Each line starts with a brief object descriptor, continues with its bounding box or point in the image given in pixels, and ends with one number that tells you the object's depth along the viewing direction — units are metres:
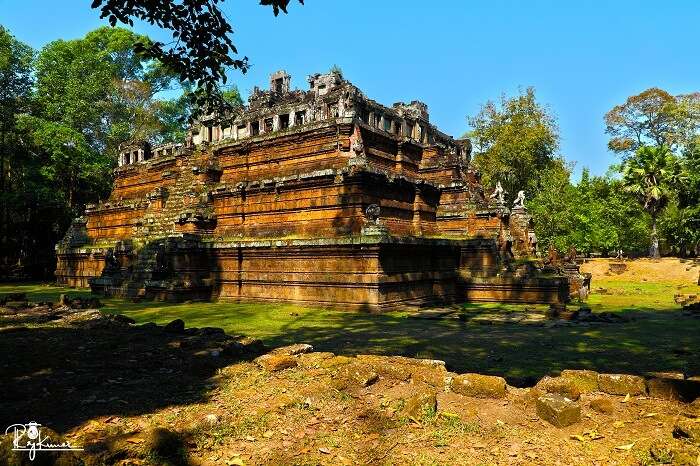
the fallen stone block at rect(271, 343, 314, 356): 7.28
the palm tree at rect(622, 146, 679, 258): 45.88
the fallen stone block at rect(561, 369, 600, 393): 5.36
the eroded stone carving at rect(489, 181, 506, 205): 24.37
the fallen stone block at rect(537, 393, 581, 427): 4.59
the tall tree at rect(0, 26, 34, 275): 36.47
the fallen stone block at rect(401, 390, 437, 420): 4.96
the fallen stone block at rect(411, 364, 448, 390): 5.69
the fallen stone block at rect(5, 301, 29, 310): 14.73
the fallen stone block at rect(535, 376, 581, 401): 5.12
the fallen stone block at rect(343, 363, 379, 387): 5.84
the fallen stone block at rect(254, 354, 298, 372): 6.64
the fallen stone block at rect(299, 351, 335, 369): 6.66
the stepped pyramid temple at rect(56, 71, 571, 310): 17.36
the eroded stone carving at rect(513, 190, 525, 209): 26.19
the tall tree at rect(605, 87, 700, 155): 55.34
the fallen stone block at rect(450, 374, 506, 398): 5.26
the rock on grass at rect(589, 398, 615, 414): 4.79
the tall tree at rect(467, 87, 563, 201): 46.16
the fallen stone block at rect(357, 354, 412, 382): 6.00
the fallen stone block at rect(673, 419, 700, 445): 3.99
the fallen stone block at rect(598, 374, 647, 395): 5.15
